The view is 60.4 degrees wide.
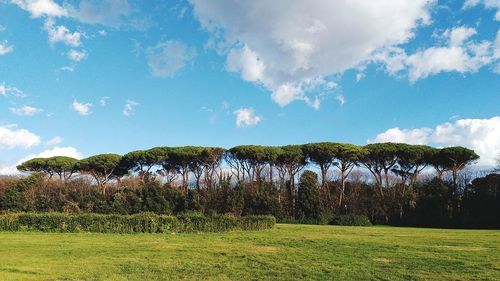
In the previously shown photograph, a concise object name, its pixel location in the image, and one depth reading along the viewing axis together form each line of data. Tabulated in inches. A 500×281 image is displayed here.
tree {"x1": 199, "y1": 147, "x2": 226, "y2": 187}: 1969.7
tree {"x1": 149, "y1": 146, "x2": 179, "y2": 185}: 1996.8
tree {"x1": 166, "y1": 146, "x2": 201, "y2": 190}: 1955.6
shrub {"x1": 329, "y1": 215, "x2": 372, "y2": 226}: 1673.2
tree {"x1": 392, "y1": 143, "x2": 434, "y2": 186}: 1807.3
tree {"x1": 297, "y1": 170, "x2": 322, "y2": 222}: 1779.0
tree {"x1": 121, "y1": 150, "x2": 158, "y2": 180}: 2013.3
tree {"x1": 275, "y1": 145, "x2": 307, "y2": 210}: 1934.1
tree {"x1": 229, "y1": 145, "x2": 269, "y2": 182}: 1942.7
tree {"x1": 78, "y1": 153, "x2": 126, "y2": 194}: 1995.6
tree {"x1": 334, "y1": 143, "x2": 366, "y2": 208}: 1862.7
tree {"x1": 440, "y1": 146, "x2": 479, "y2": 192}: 1743.4
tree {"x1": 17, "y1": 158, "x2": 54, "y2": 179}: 2058.8
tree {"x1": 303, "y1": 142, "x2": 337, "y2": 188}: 1873.8
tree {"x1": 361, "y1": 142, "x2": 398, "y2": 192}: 1841.8
